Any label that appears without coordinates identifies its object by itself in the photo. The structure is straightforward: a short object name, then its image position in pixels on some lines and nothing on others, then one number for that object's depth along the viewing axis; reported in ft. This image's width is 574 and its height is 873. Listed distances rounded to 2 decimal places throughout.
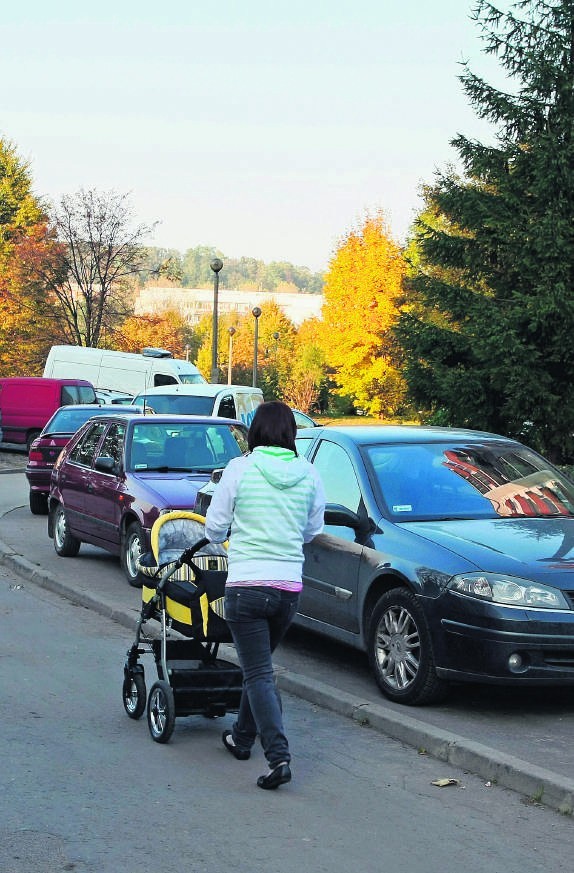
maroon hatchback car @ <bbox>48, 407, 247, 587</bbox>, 40.55
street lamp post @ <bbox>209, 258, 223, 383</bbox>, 107.34
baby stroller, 21.56
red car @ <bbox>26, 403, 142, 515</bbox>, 62.44
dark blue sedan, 23.29
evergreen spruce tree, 68.49
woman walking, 18.80
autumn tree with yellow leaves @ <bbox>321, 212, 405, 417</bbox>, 203.51
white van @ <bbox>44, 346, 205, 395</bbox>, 124.16
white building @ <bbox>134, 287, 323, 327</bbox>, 502.83
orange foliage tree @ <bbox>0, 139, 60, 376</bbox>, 184.85
